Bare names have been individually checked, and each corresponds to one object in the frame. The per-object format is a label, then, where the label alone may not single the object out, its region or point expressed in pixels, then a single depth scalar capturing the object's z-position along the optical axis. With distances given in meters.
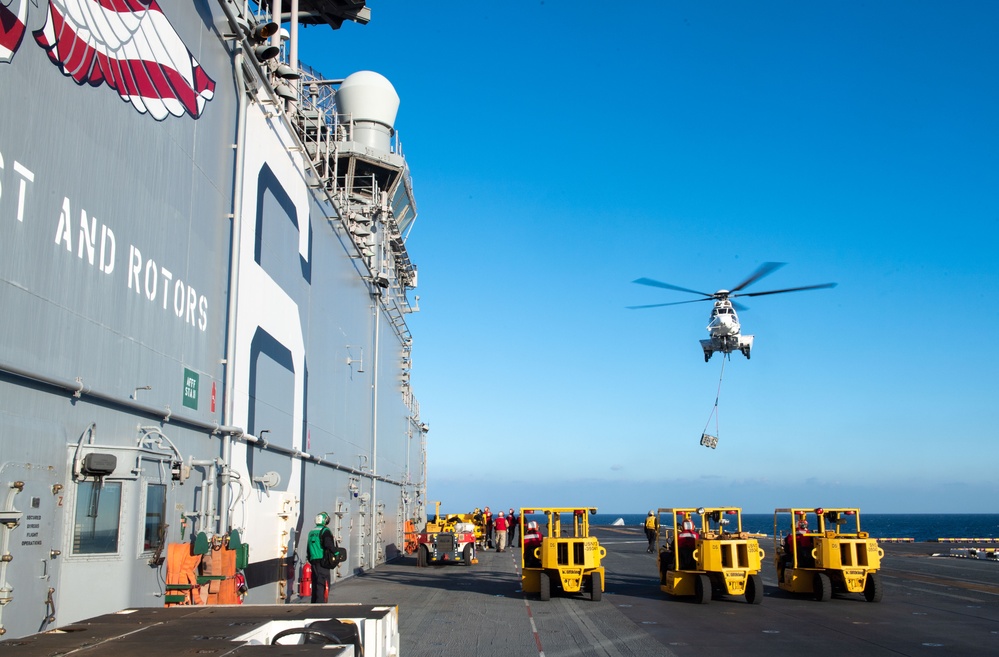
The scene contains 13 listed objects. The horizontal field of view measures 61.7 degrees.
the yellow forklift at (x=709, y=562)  18.31
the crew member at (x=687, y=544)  19.48
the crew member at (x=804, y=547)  20.20
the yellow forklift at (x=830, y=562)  18.95
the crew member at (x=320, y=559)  14.84
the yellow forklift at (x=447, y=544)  28.94
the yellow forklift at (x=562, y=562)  18.89
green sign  12.04
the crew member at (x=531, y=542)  19.64
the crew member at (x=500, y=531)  39.91
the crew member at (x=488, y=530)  42.45
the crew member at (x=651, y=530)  37.83
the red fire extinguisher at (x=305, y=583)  16.94
